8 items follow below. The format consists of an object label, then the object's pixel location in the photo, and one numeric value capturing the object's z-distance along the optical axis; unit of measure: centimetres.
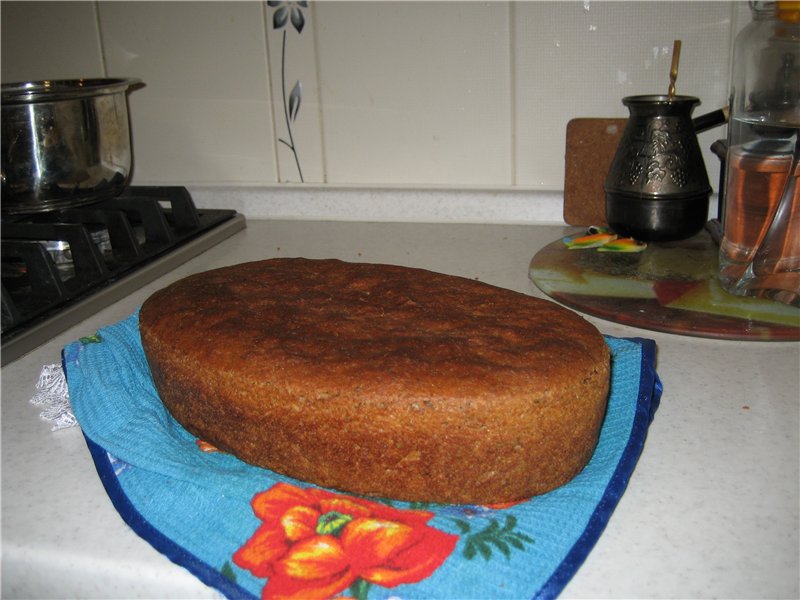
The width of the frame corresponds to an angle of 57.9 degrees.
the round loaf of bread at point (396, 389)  49
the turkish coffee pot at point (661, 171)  96
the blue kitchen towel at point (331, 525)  43
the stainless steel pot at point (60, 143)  93
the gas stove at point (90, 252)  83
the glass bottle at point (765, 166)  81
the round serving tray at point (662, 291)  78
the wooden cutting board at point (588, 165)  112
